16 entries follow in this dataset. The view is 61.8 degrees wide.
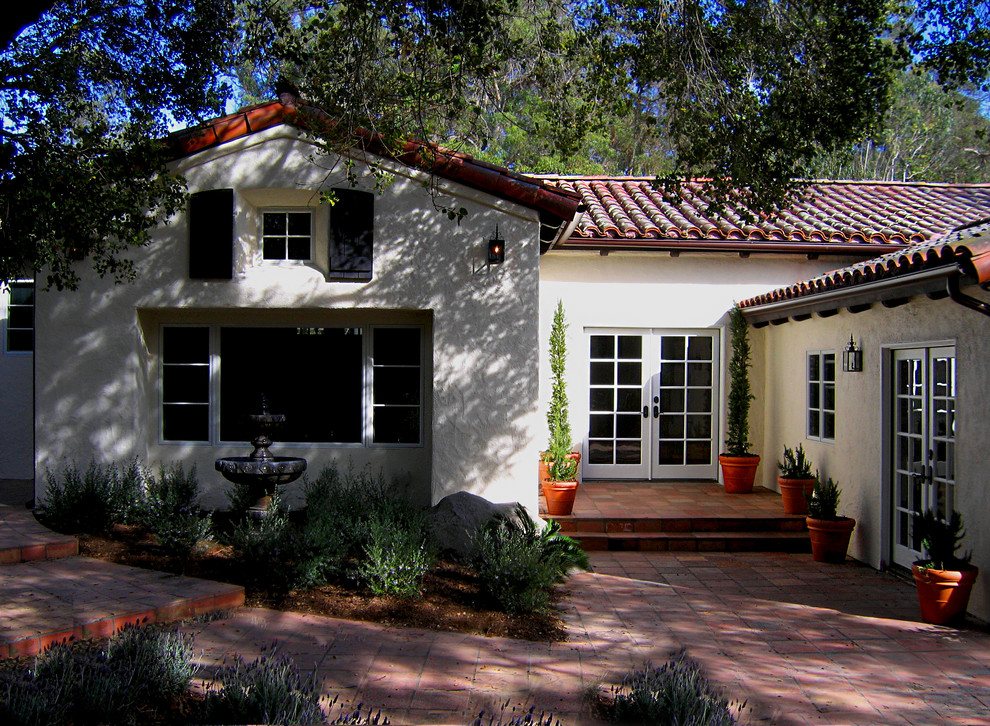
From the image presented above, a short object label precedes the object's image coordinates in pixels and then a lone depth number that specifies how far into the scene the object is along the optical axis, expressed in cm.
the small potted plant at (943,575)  676
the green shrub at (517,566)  684
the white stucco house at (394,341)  830
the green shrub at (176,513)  771
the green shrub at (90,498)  860
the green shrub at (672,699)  430
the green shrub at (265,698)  425
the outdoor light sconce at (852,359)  922
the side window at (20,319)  1297
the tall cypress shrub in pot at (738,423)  1194
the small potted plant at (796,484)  1035
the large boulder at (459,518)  848
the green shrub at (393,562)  705
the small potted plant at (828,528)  914
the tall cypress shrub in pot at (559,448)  1026
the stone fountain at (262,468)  823
